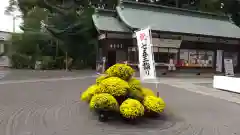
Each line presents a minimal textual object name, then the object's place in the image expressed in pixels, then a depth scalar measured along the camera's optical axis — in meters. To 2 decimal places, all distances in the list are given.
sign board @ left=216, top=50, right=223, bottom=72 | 15.23
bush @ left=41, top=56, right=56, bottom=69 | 18.10
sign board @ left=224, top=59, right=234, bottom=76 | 14.22
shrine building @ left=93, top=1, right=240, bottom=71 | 13.57
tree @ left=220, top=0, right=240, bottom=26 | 20.42
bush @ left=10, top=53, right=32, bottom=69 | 18.71
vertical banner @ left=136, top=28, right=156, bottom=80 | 5.06
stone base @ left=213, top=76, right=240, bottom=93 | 8.21
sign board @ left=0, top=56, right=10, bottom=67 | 22.07
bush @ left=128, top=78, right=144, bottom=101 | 4.47
